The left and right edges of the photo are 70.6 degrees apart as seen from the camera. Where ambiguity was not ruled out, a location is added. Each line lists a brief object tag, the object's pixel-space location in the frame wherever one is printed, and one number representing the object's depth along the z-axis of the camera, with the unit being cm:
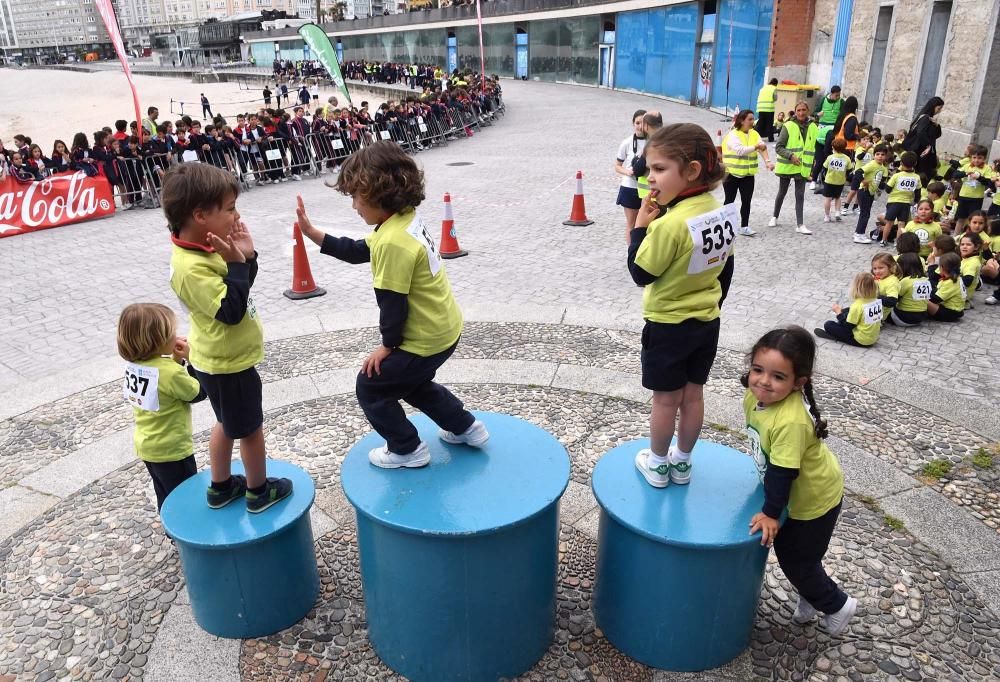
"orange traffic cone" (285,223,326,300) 816
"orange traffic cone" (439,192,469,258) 966
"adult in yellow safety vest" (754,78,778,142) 1736
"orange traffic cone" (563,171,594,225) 1124
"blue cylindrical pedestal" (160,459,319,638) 313
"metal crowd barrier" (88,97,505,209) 1407
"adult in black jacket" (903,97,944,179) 1126
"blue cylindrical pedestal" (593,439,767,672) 288
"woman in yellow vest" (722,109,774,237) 927
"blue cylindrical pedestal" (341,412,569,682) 280
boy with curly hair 282
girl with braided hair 278
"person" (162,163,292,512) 279
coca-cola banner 1174
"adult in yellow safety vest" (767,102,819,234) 1001
